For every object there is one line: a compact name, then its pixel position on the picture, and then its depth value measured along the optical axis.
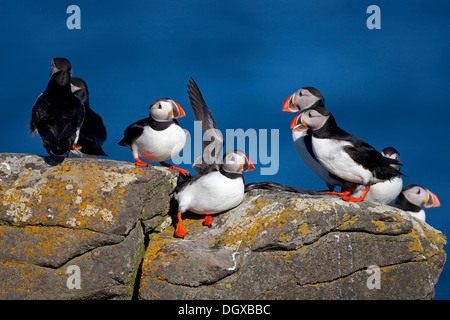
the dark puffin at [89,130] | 7.34
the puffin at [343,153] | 6.32
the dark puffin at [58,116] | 5.89
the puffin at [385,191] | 7.62
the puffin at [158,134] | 6.40
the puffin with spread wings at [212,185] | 5.89
